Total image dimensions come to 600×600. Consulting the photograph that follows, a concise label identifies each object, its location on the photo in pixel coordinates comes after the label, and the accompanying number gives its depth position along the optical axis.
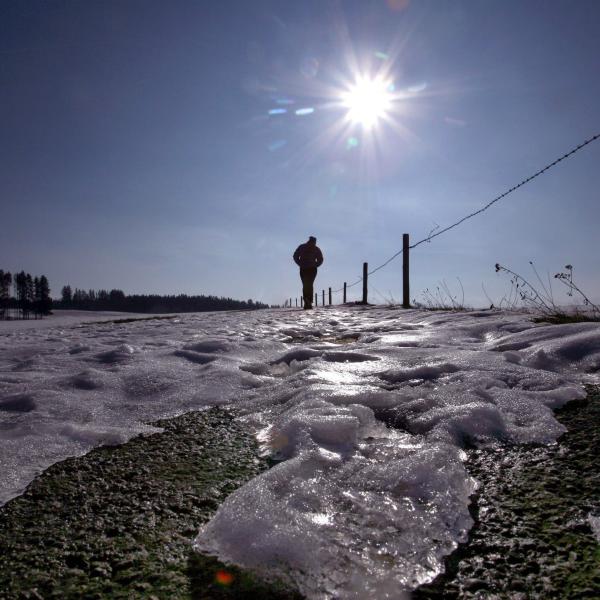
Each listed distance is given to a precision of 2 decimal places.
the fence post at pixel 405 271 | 7.93
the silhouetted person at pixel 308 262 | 11.40
